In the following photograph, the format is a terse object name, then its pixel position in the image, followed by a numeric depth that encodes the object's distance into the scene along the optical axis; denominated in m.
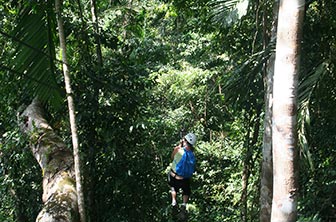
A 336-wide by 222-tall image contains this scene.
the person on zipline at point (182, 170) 5.65
